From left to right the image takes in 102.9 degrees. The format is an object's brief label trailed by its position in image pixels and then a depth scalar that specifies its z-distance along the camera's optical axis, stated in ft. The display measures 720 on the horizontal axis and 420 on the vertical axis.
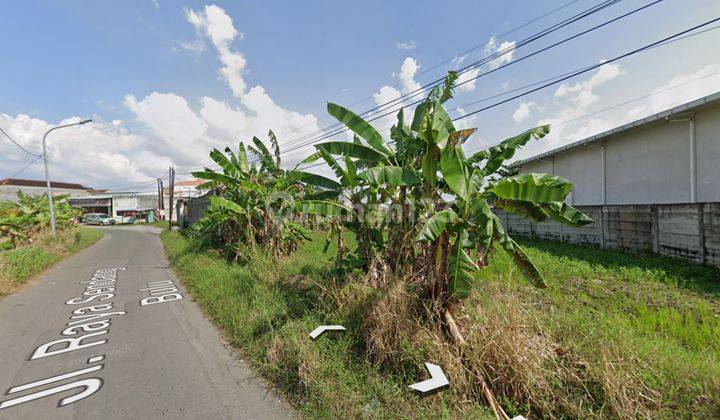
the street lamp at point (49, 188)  39.32
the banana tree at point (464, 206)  9.38
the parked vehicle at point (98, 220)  122.62
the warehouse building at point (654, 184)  20.53
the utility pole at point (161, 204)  112.51
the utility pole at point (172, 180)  85.81
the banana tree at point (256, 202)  26.27
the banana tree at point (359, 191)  13.76
